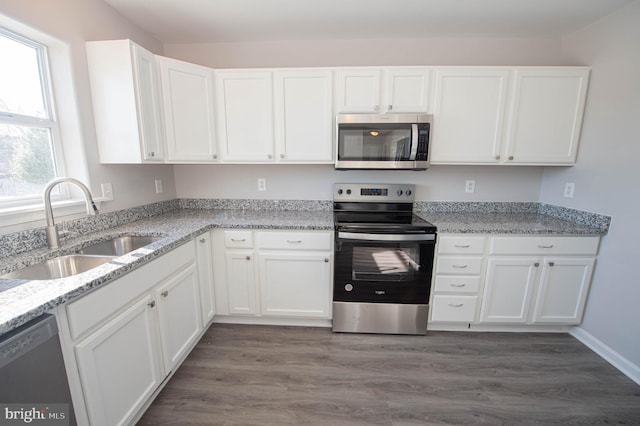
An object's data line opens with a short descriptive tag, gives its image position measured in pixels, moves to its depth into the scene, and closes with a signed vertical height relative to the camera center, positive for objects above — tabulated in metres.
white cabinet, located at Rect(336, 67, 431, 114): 2.05 +0.70
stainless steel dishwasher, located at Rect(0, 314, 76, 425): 0.77 -0.68
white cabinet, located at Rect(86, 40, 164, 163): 1.70 +0.51
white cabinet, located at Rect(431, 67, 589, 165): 2.03 +0.50
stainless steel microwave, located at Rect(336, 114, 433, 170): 2.02 +0.27
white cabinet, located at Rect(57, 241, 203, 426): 1.01 -0.82
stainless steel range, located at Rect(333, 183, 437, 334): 1.93 -0.80
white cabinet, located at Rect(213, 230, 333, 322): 2.05 -0.83
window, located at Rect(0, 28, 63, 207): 1.38 +0.27
